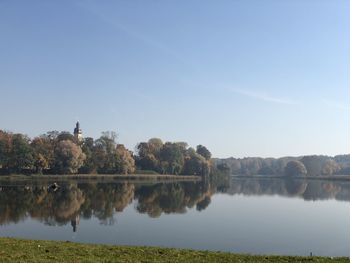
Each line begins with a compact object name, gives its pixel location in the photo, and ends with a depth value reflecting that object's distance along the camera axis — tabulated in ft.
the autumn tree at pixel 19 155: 378.12
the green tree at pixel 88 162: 446.19
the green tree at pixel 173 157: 545.73
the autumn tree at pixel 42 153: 390.56
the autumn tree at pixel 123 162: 467.93
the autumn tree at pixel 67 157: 408.46
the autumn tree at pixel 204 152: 640.71
